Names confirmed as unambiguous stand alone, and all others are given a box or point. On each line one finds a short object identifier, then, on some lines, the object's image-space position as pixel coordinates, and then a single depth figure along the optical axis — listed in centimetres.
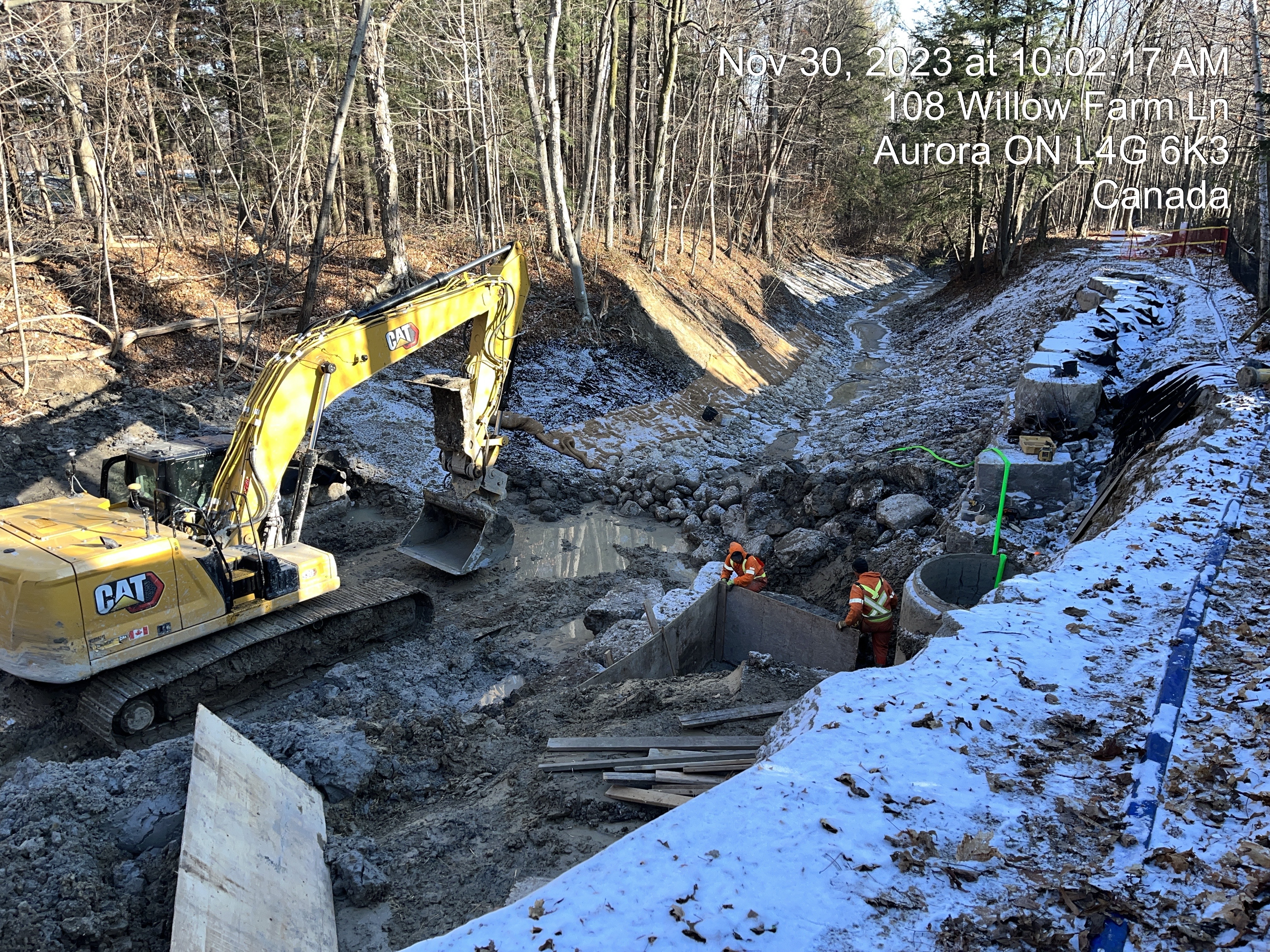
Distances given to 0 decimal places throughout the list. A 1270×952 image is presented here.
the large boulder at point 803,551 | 1150
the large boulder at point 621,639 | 906
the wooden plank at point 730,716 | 667
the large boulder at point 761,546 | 1196
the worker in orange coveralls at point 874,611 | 848
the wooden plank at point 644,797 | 546
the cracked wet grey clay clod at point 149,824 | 536
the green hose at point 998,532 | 870
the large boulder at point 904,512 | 1135
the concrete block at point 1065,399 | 1114
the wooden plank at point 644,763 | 587
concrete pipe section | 872
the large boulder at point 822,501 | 1277
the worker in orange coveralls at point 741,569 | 980
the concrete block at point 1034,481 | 1009
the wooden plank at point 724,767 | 575
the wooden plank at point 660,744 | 611
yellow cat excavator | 716
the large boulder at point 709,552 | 1246
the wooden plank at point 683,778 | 566
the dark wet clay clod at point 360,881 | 538
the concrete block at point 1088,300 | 1852
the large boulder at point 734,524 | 1318
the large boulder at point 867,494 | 1241
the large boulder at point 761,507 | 1343
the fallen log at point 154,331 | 1398
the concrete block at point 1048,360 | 1190
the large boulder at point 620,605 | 1002
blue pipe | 364
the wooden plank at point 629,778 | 579
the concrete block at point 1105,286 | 1911
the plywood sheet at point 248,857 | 462
